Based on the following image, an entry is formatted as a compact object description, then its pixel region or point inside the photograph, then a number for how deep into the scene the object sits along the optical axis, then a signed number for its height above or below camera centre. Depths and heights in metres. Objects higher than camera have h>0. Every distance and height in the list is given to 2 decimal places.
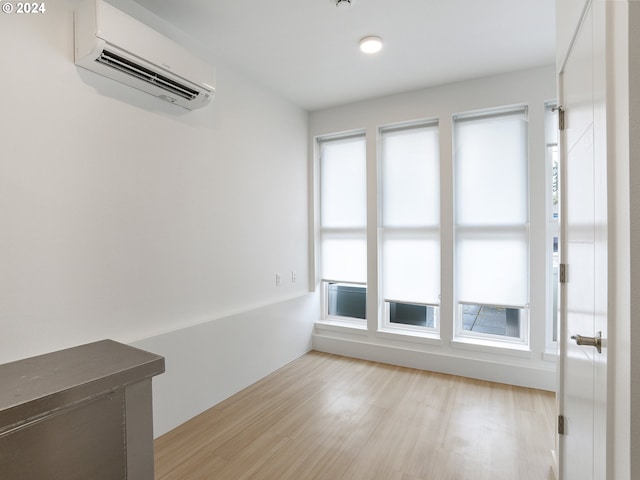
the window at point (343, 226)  4.01 +0.15
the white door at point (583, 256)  1.10 -0.07
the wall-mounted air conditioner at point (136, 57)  1.84 +1.09
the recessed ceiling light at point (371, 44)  2.63 +1.53
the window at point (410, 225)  3.61 +0.14
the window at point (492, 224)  3.25 +0.13
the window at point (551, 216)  3.13 +0.19
